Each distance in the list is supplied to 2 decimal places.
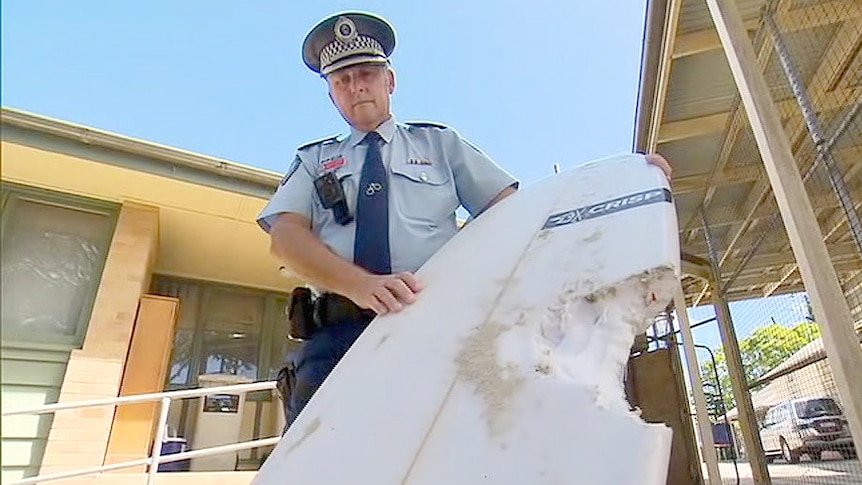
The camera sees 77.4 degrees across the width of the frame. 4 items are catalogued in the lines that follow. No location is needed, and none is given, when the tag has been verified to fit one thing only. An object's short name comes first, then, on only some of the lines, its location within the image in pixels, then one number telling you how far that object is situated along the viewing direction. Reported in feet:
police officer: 3.66
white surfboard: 1.89
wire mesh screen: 7.71
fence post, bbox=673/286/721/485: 9.83
